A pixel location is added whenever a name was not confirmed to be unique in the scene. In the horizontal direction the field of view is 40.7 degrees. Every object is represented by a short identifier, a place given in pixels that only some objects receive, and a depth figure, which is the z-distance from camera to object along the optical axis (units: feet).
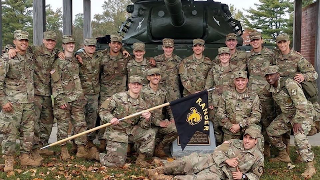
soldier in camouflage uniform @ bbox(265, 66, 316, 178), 20.01
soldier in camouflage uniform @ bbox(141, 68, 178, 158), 22.30
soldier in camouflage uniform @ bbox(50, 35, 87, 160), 22.75
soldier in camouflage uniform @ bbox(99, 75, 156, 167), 21.24
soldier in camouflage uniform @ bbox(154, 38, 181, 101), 24.86
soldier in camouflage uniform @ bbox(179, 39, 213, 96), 24.44
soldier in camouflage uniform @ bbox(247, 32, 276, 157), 23.72
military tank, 27.41
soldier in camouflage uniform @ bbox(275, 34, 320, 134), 22.52
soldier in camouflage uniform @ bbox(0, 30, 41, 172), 20.24
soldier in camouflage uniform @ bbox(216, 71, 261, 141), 21.47
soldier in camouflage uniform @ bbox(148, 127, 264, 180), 17.53
